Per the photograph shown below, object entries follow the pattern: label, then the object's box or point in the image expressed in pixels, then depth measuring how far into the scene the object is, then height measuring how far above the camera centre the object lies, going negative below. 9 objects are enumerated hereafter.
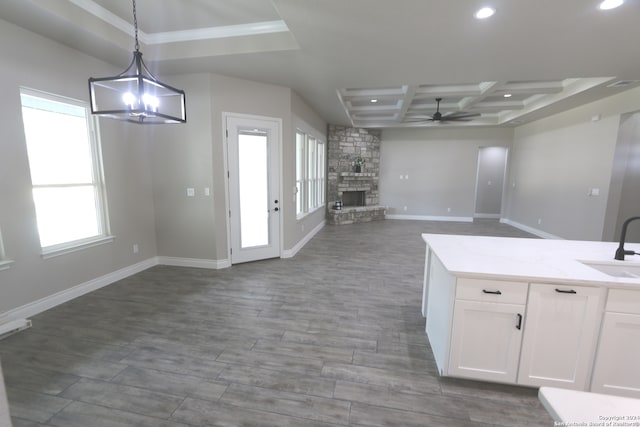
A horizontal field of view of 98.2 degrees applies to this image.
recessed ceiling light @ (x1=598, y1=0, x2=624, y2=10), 2.17 +1.38
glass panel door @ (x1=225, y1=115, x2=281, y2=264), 4.14 -0.20
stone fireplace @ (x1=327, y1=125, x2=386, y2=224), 7.94 +0.01
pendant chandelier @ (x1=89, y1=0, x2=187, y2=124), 1.83 +0.55
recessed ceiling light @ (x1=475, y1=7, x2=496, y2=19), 2.27 +1.36
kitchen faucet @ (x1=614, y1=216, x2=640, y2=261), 2.01 -0.53
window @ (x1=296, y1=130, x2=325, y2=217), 5.56 +0.04
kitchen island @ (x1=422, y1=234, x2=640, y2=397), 1.68 -0.92
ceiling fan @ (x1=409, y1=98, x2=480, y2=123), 5.76 +1.29
